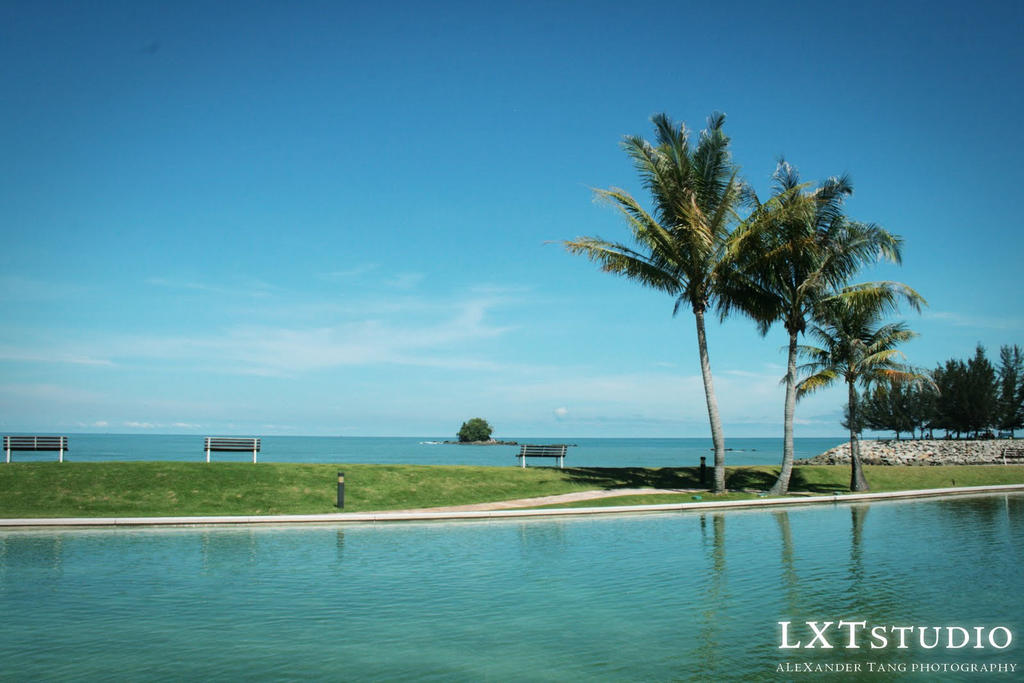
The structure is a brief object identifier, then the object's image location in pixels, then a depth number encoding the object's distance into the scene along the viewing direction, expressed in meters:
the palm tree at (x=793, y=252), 26.81
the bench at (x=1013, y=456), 52.38
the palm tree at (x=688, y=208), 27.34
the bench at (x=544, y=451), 34.50
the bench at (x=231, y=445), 29.38
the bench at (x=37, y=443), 28.22
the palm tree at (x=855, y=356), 31.02
